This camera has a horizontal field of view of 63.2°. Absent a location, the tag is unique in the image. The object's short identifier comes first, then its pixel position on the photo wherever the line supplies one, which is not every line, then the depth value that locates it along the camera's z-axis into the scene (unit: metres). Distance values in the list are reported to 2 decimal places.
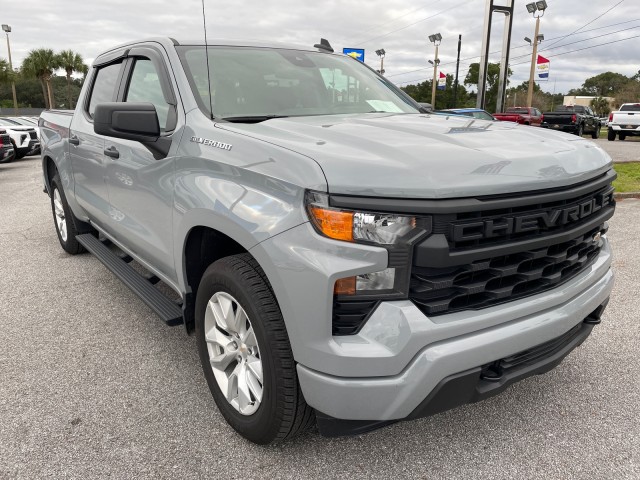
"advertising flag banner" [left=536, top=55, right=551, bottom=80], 30.43
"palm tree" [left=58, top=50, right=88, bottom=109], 54.56
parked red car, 21.14
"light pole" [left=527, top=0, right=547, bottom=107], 37.25
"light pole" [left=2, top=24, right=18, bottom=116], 44.34
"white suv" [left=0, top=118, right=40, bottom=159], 16.29
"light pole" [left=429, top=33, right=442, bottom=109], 49.09
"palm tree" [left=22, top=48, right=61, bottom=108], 54.03
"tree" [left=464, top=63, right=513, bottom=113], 72.03
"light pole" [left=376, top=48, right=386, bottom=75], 54.58
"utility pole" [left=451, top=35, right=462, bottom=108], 47.19
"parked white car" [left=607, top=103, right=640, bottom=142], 23.70
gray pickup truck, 1.79
